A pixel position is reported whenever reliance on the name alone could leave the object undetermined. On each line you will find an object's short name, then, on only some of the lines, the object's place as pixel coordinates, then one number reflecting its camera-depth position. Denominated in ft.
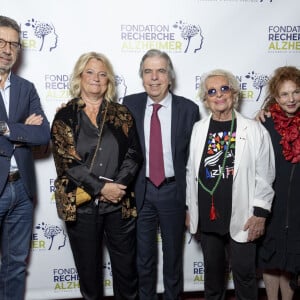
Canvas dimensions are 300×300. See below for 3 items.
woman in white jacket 7.09
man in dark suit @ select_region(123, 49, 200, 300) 7.75
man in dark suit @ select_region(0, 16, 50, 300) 6.93
